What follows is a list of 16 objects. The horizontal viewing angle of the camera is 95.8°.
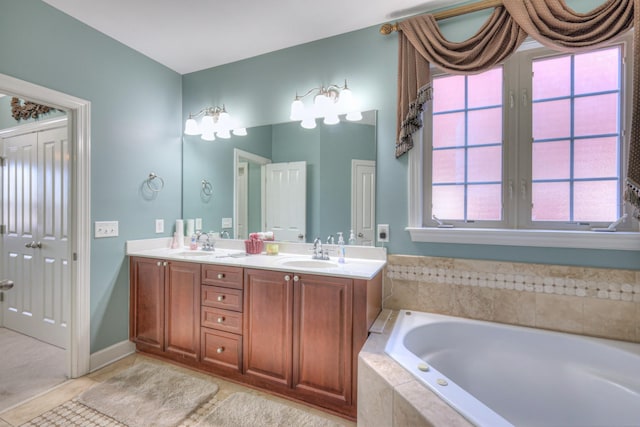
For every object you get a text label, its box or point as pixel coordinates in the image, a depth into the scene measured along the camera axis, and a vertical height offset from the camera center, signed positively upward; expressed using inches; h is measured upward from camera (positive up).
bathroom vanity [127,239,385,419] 66.6 -27.6
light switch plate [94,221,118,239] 88.0 -5.2
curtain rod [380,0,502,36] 71.3 +52.0
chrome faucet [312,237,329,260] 87.2 -11.6
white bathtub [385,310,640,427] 55.4 -33.4
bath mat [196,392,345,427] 65.4 -47.5
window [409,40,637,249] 67.6 +17.6
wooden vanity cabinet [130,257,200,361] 85.7 -29.6
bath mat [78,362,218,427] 67.1 -47.1
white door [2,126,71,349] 98.7 -7.6
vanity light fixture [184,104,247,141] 106.3 +33.0
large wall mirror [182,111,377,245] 86.7 +10.7
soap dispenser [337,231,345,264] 82.8 -10.4
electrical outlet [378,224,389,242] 83.8 -5.7
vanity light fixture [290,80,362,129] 87.4 +32.8
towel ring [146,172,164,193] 104.1 +10.8
